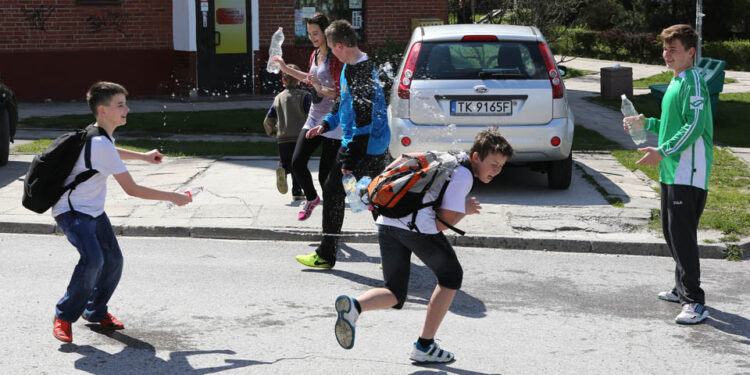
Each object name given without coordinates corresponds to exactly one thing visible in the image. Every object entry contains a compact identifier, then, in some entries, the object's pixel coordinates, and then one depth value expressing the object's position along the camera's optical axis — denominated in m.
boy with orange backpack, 4.98
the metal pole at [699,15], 18.70
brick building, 19.30
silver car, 9.77
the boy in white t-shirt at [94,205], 5.47
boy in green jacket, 6.17
